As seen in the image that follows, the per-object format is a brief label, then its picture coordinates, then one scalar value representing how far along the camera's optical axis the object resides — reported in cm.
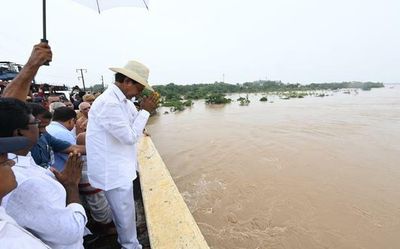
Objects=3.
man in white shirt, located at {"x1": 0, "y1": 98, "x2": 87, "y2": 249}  112
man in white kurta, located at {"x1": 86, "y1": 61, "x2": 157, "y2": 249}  200
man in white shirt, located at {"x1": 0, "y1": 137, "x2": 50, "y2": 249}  82
